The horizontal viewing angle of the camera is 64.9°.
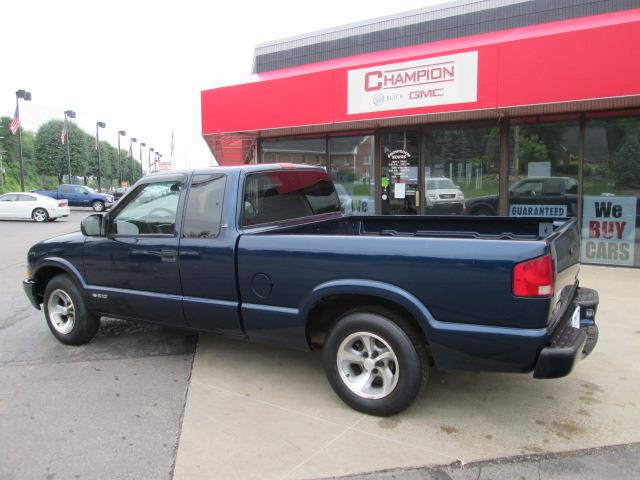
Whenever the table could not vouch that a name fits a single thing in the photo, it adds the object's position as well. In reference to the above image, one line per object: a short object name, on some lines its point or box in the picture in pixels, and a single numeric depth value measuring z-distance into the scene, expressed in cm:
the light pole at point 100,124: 4722
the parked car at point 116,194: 4010
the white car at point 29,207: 2347
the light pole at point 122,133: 5786
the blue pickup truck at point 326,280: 300
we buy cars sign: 866
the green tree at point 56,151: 5909
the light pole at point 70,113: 4071
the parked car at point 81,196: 3316
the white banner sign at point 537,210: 912
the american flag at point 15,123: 3175
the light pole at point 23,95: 3084
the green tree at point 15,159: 6018
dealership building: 777
